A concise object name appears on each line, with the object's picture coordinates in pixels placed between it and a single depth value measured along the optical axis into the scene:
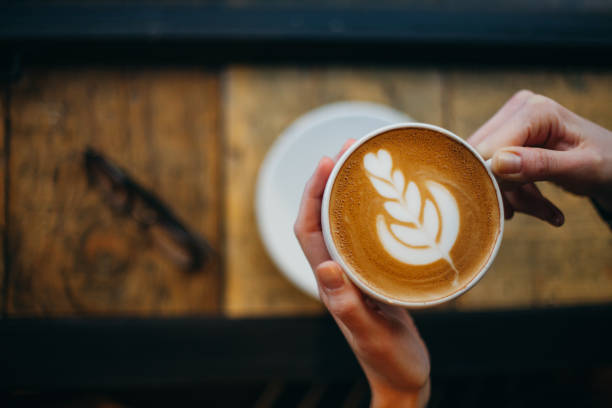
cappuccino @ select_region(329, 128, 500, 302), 0.48
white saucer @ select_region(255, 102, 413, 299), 0.80
